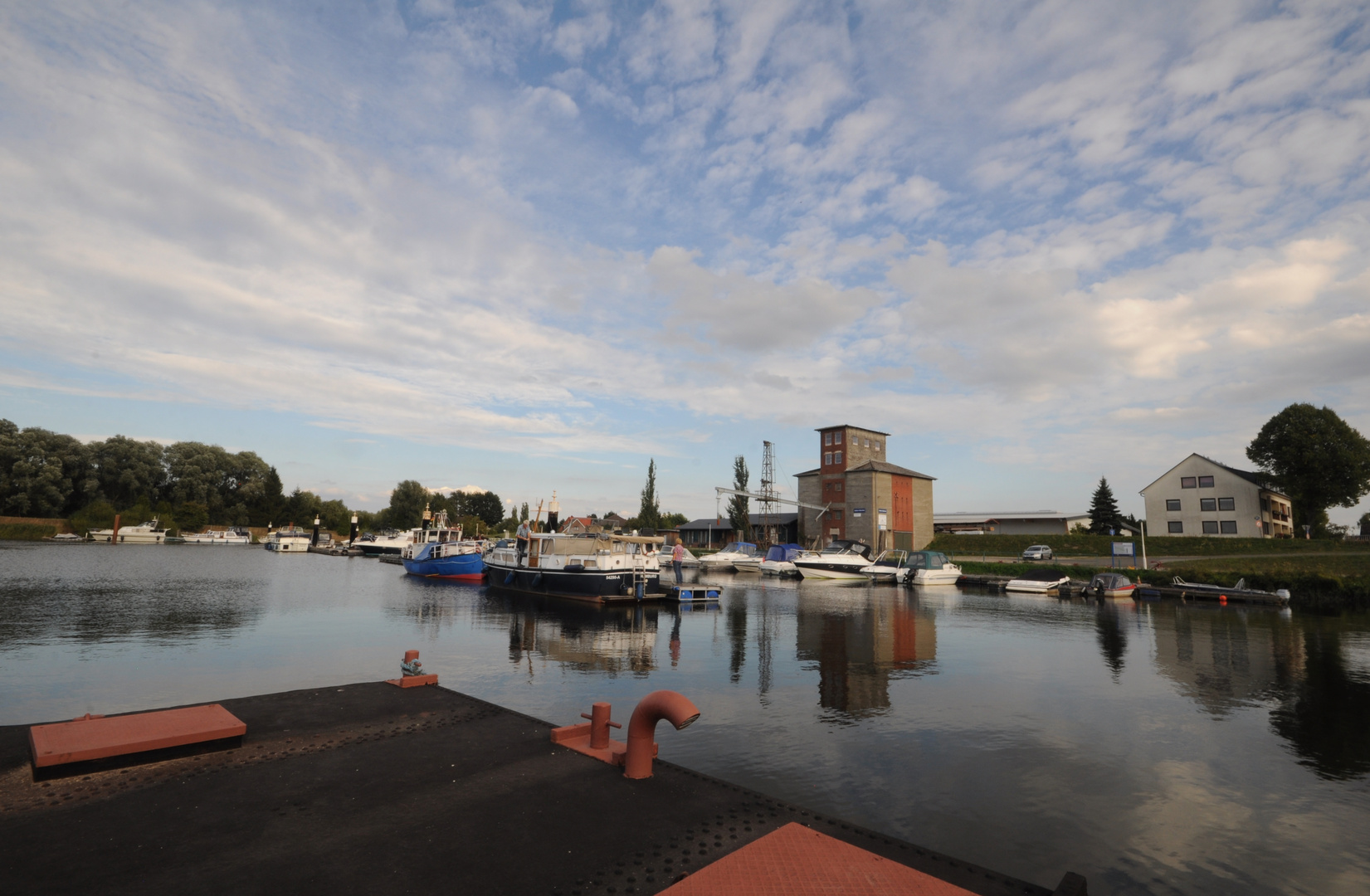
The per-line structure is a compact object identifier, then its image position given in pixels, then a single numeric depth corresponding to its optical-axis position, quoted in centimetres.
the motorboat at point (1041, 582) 4844
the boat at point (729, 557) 7456
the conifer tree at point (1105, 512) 8456
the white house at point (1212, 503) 6800
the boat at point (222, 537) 10630
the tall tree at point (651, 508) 11225
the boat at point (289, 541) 9871
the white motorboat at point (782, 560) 6319
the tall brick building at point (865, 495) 8450
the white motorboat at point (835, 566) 6012
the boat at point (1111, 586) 4525
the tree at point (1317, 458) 6066
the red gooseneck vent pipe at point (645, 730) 698
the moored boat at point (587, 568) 3897
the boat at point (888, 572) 5690
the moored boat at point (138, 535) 9144
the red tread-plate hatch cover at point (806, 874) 472
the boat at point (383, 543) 9795
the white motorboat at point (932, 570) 5481
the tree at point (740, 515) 9762
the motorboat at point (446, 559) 5581
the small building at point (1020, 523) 10175
